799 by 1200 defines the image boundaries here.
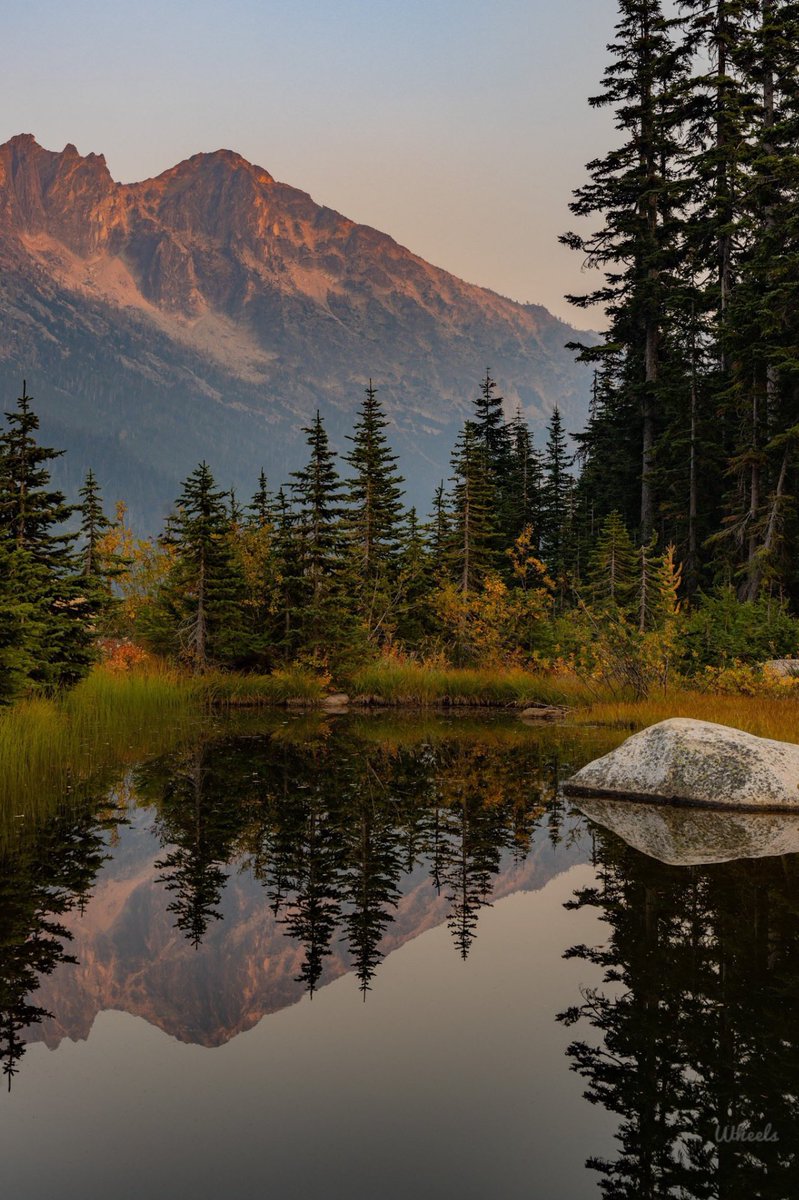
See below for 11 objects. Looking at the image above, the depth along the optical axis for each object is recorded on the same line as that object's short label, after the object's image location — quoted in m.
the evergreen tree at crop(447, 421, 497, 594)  31.59
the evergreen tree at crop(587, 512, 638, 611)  32.16
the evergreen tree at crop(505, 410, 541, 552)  51.72
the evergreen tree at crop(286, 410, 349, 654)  24.53
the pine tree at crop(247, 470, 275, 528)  29.98
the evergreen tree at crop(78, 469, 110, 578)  22.55
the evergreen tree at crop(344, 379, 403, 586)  30.17
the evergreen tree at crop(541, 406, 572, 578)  53.56
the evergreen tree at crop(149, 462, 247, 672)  23.88
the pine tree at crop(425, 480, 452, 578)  31.73
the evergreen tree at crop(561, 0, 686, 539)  37.34
